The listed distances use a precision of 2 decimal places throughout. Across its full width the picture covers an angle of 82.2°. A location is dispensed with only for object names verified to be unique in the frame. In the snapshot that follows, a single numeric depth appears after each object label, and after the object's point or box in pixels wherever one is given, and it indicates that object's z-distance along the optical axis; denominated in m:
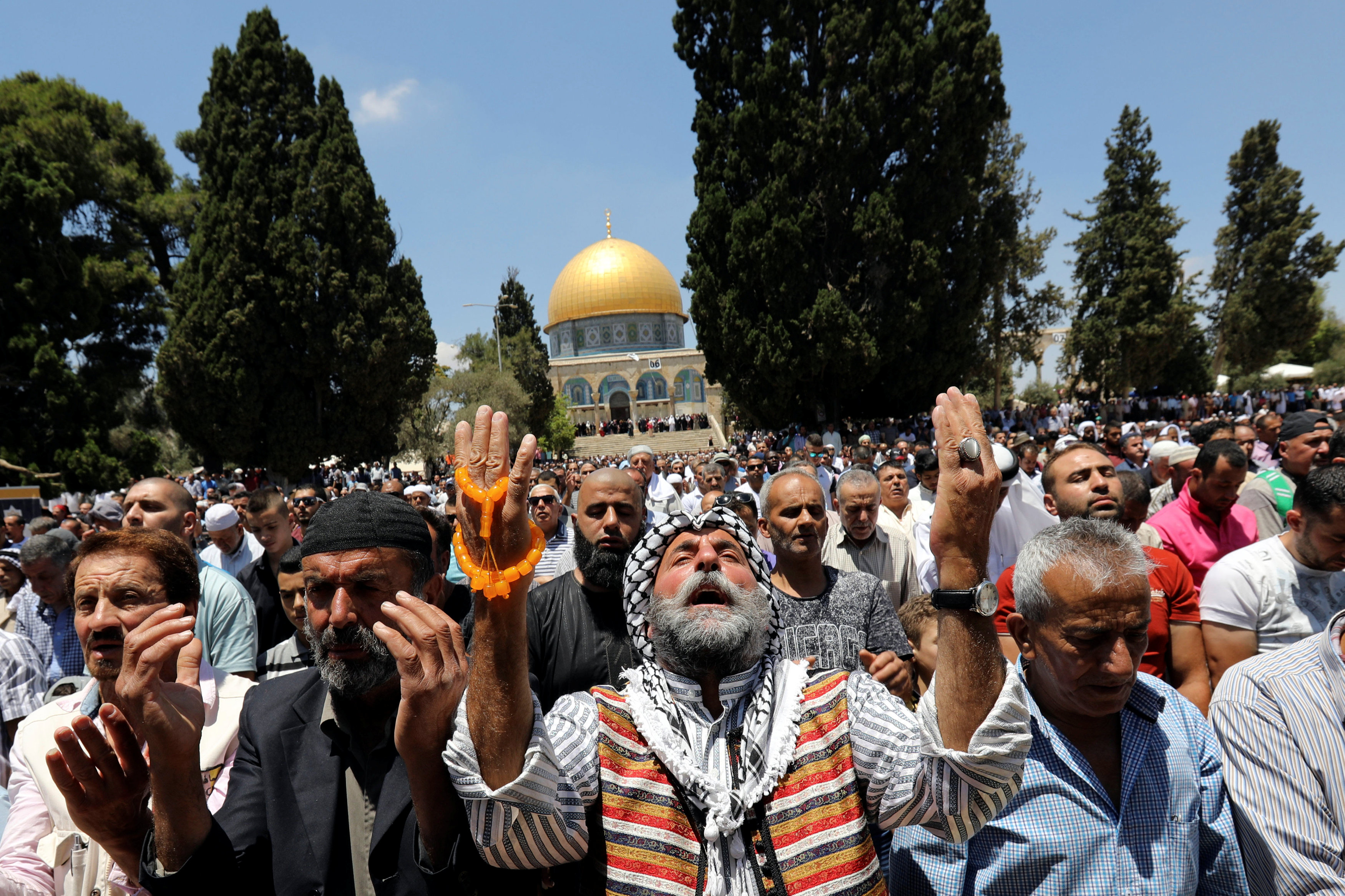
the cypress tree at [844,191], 21.19
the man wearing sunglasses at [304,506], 7.54
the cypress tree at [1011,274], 24.09
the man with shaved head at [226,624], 3.47
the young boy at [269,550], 4.64
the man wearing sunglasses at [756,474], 8.42
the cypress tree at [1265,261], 31.53
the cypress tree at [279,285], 21.52
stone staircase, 44.47
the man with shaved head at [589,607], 3.02
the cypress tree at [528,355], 37.25
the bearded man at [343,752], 1.62
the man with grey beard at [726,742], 1.53
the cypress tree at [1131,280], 30.09
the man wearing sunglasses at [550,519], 5.59
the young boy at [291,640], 3.53
